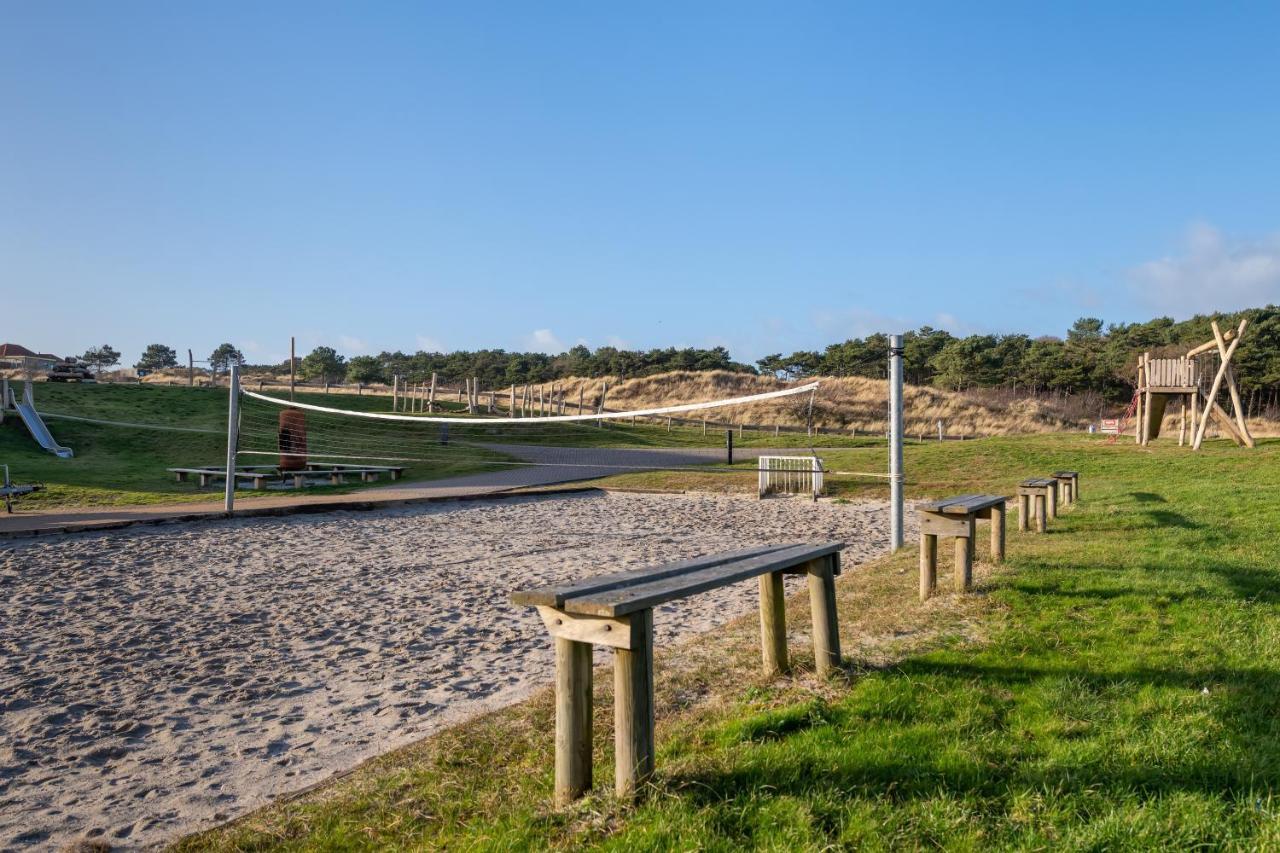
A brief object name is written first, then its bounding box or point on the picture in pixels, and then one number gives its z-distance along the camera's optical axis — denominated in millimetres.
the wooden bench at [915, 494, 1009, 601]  5691
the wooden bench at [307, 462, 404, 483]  18688
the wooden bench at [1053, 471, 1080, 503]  11734
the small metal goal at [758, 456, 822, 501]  16120
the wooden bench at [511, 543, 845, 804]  2703
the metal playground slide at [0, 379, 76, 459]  20672
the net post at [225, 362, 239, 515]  11758
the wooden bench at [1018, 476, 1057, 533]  8961
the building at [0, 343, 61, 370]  23938
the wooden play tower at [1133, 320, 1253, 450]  19750
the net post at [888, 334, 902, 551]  7430
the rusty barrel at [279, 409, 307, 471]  18945
